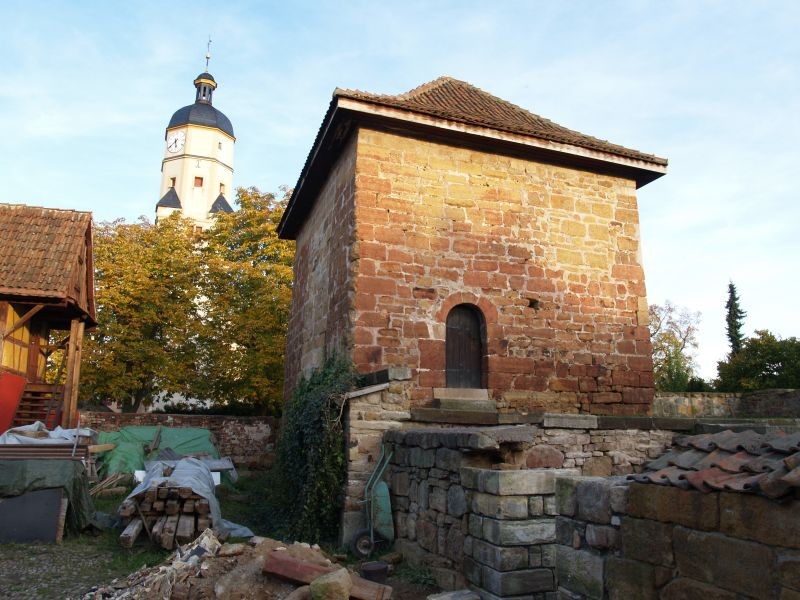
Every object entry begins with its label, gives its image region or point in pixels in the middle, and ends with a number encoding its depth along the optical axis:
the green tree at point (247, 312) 20.72
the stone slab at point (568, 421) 7.07
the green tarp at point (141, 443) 13.13
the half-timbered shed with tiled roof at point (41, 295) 12.51
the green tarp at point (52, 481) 7.86
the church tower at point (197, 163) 45.19
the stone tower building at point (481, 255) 8.81
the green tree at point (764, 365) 18.81
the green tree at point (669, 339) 33.62
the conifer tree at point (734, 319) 36.97
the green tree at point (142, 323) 20.80
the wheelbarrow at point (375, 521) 6.56
